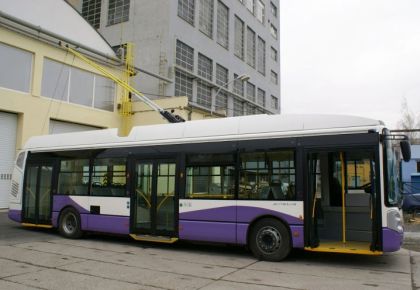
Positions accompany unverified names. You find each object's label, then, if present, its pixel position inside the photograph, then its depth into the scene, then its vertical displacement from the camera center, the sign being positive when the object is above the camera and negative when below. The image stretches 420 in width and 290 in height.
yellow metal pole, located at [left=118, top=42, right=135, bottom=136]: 26.33 +5.11
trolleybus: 9.08 +0.20
